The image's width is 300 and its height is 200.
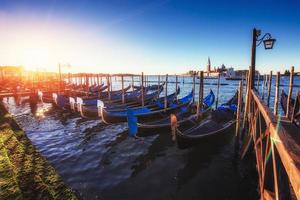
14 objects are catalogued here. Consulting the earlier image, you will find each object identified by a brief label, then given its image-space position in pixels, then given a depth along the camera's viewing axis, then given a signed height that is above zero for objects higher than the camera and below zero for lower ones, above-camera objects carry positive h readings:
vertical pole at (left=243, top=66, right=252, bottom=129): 6.30 -0.67
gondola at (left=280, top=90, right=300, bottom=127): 7.14 -1.47
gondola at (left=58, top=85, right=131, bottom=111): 14.77 -2.00
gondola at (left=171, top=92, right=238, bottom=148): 7.08 -2.26
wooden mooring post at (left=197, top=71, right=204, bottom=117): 9.55 -0.74
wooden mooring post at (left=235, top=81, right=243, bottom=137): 6.61 -1.34
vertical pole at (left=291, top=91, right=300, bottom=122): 7.22 -1.21
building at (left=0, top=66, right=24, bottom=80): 36.41 +1.86
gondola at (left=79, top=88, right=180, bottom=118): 13.24 -2.20
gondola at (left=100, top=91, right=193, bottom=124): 11.19 -2.22
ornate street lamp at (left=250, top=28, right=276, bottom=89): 6.23 +1.03
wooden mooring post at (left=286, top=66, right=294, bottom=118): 7.57 -0.59
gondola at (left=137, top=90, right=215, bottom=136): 8.81 -2.35
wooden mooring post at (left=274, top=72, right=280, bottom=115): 8.39 -0.85
